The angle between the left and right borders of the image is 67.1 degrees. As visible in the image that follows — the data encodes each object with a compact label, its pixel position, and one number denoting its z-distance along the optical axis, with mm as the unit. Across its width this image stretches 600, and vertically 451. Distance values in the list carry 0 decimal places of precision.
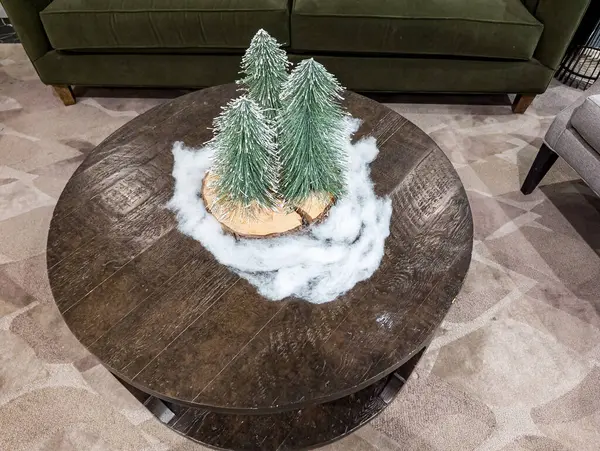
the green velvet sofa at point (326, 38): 1626
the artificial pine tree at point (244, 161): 795
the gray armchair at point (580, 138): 1312
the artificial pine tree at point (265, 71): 885
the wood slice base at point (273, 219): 965
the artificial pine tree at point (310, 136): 812
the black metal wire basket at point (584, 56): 1978
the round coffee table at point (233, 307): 793
